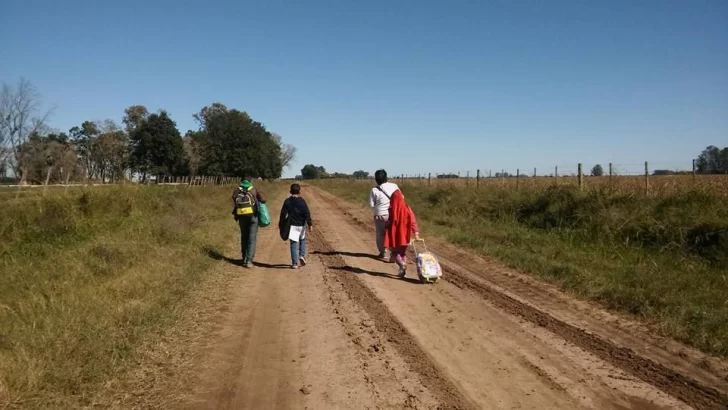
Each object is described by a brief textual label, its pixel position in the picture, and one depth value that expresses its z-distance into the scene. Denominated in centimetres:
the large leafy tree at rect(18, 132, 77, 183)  4769
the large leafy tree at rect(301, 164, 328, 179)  16388
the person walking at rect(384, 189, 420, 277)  869
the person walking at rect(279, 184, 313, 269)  977
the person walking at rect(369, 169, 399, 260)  983
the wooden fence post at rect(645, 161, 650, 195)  1389
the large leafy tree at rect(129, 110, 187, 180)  5484
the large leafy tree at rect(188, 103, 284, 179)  5947
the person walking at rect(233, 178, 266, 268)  999
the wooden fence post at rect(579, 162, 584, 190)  1628
